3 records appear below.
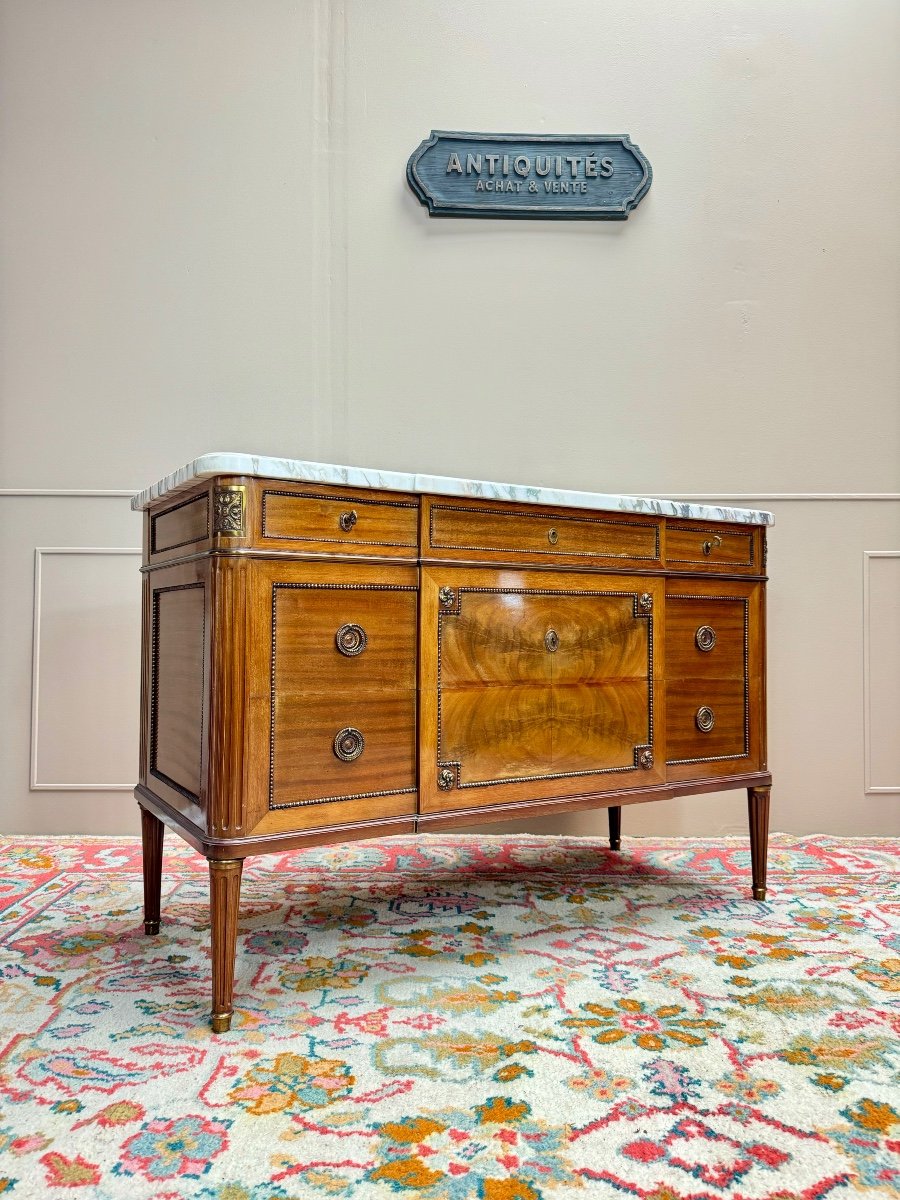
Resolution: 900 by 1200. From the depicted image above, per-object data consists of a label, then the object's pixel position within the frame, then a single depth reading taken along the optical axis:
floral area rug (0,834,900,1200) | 1.08
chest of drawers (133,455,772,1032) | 1.50
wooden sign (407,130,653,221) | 2.88
